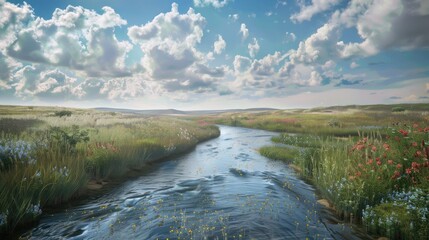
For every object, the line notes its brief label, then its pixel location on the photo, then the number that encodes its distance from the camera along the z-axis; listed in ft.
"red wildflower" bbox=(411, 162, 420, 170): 21.93
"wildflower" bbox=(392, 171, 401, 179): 23.48
